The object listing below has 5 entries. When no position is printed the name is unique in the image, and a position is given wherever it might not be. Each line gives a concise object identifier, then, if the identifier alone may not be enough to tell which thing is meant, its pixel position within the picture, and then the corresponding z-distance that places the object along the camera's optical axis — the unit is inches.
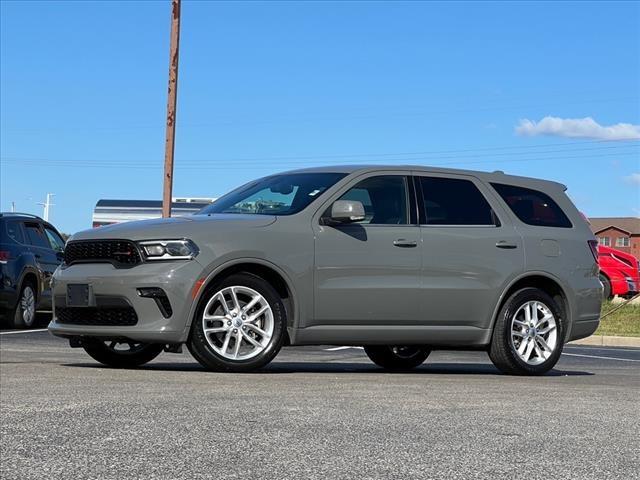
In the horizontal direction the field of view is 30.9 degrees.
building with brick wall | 4852.4
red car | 1150.3
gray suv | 337.7
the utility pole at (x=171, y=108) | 972.6
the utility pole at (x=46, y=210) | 4206.4
